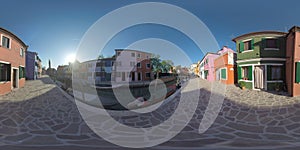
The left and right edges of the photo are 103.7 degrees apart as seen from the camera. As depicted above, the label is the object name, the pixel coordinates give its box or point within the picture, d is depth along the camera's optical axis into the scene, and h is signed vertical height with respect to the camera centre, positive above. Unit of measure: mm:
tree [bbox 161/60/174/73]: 9072 +712
